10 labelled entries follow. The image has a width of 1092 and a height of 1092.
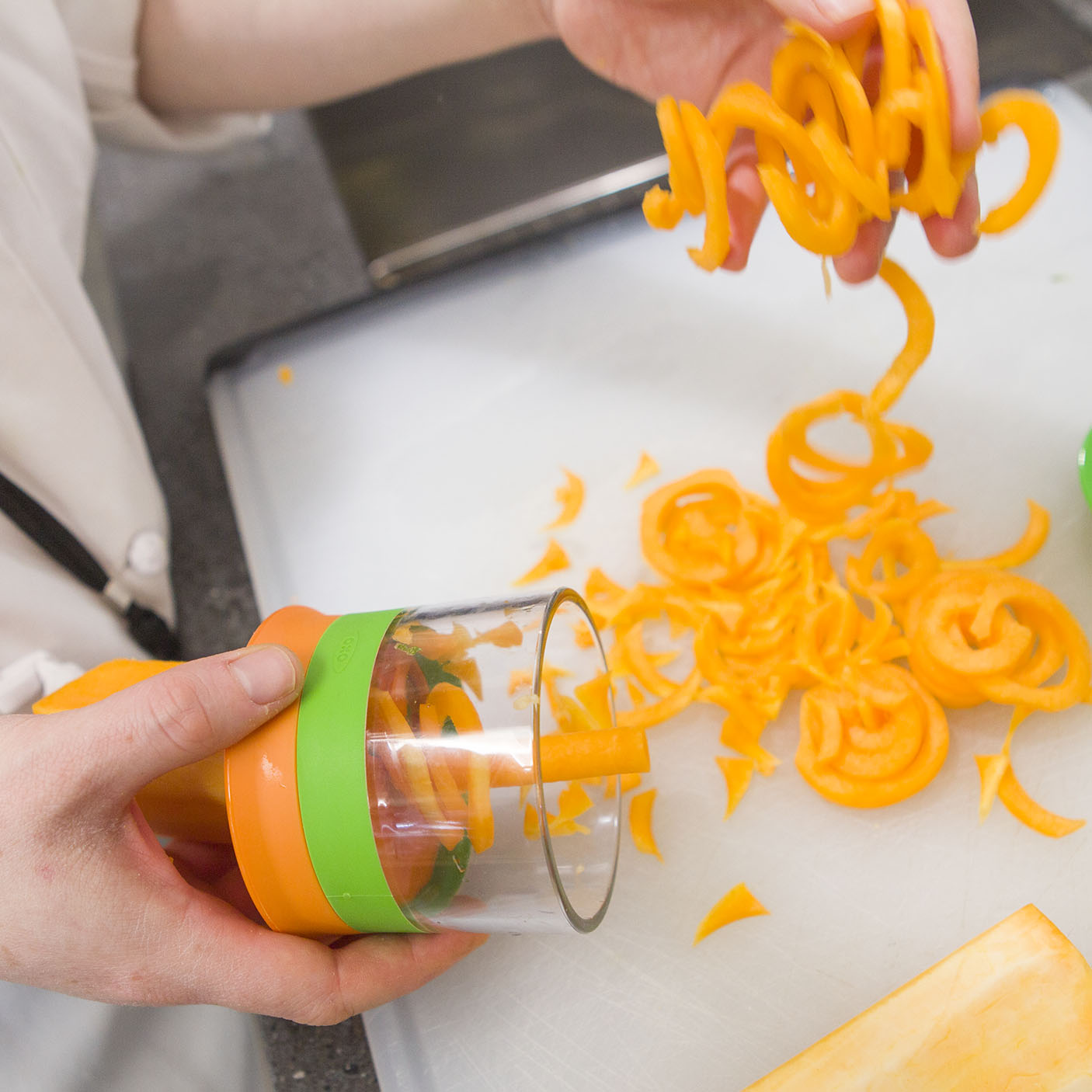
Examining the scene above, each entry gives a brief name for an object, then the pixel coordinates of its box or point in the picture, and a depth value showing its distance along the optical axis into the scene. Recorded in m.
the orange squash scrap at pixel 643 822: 0.75
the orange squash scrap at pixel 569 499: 0.92
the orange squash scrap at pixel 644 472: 0.94
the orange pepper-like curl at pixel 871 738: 0.73
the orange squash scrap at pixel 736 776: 0.76
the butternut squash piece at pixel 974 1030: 0.55
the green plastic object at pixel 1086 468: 0.81
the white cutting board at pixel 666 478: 0.70
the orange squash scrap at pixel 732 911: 0.71
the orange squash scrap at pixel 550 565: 0.90
